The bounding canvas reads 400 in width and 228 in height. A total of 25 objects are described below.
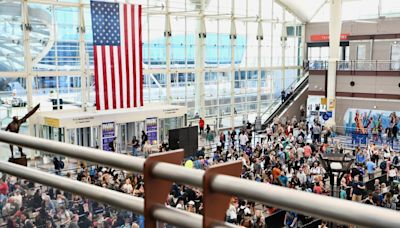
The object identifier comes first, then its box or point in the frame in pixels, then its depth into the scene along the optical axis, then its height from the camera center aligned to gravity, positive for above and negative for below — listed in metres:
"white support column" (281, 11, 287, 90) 38.78 +1.42
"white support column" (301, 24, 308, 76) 40.61 +1.96
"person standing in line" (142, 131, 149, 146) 24.02 -3.49
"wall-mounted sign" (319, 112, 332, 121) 31.46 -3.22
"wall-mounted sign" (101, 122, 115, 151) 22.70 -3.12
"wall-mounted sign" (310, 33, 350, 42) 39.34 +2.49
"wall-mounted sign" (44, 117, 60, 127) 21.19 -2.40
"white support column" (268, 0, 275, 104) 37.49 -0.35
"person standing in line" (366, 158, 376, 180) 17.85 -3.93
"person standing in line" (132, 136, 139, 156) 22.95 -3.71
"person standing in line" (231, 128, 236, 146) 26.69 -3.97
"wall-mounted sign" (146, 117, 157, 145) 24.94 -3.22
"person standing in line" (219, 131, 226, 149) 25.59 -3.94
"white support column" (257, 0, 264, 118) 36.09 +0.99
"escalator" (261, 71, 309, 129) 37.22 -2.92
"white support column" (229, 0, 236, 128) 33.97 +0.00
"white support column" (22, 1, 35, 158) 22.70 +0.50
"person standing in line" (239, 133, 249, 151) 25.74 -3.89
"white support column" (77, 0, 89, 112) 24.97 +0.58
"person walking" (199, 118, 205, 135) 30.05 -3.64
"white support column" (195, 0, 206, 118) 31.91 +0.08
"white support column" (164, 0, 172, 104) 29.39 +1.06
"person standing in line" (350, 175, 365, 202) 12.95 -3.53
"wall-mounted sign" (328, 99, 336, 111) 33.91 -2.64
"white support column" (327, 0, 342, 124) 31.40 +1.53
